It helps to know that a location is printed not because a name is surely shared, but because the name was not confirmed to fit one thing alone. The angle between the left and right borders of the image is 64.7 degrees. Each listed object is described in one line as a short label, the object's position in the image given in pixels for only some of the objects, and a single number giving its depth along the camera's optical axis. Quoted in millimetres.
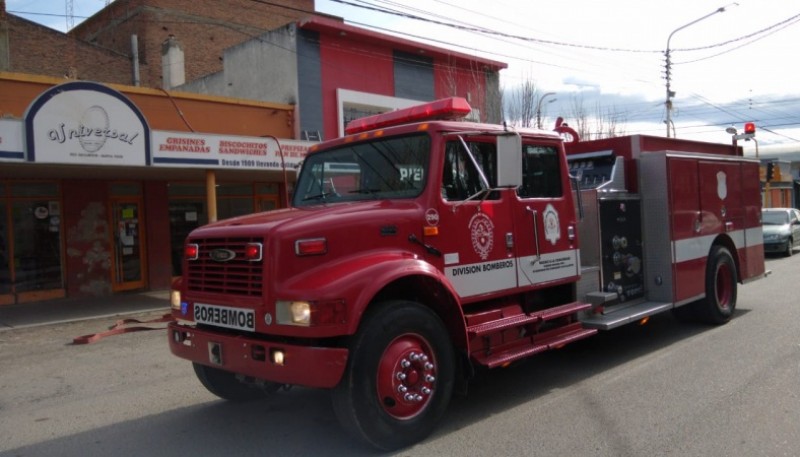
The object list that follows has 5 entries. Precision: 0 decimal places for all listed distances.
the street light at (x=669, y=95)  26805
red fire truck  4297
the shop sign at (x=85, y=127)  10359
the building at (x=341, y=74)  17562
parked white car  19016
